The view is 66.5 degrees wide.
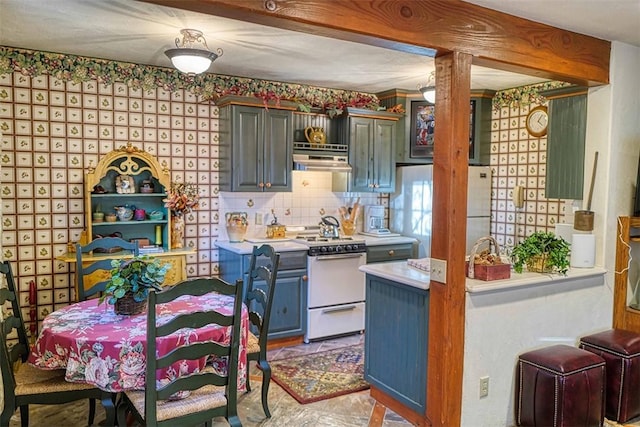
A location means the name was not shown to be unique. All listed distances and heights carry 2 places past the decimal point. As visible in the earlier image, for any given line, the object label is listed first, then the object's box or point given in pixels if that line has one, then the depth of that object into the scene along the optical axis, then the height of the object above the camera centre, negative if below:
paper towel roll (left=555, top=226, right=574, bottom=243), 3.76 -0.29
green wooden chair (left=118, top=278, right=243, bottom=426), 2.22 -0.91
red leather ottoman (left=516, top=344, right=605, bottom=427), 2.78 -1.14
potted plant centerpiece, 2.67 -0.53
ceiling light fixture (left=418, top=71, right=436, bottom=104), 4.29 +0.88
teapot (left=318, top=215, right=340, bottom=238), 4.94 -0.39
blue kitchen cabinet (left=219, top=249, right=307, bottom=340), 4.41 -0.94
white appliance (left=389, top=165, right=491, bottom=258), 5.06 -0.12
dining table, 2.35 -0.80
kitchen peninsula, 2.89 -0.85
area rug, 3.56 -1.46
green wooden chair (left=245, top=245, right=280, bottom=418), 3.17 -0.87
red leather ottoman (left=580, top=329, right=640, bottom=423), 3.06 -1.15
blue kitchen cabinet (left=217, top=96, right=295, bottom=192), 4.50 +0.41
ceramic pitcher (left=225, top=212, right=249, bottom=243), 4.70 -0.37
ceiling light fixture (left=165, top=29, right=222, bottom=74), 3.36 +0.91
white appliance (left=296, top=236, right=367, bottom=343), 4.55 -0.92
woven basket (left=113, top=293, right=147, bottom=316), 2.72 -0.67
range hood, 4.83 +0.27
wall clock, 4.80 +0.72
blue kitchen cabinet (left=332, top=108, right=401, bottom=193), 5.14 +0.44
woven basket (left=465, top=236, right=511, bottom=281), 2.91 -0.47
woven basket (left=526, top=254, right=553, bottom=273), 3.17 -0.46
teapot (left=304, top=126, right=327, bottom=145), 5.05 +0.57
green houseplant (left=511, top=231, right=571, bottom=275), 3.12 -0.39
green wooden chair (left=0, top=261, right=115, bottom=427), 2.43 -1.04
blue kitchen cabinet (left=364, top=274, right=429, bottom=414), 2.96 -0.97
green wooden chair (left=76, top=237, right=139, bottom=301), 3.37 -0.54
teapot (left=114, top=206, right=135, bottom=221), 4.21 -0.23
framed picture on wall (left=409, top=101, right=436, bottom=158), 5.35 +0.71
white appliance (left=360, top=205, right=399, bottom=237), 5.42 -0.34
